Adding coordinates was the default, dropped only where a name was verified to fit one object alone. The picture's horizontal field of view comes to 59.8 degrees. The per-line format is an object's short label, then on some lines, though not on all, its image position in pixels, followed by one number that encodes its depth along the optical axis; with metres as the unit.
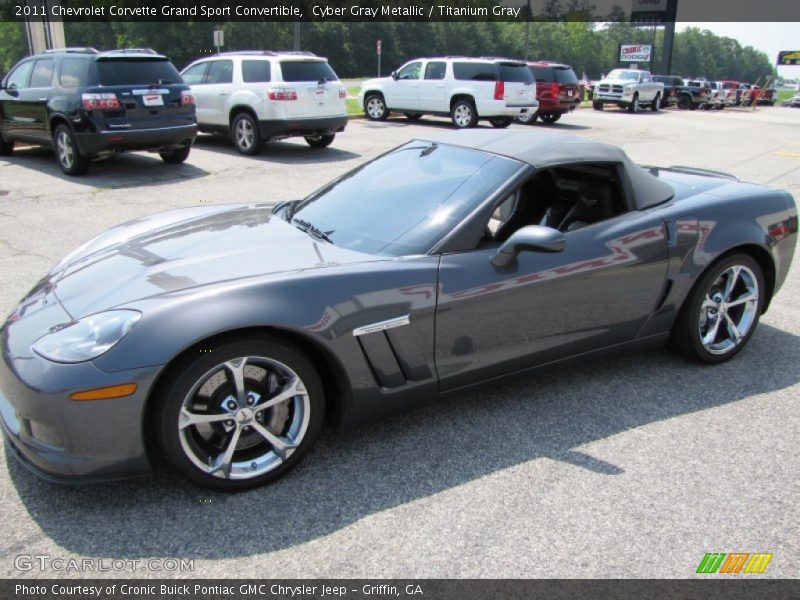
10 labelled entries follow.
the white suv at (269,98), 11.89
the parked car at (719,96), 38.82
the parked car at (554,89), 21.05
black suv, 9.48
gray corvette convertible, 2.57
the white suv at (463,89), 17.72
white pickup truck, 28.70
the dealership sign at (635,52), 54.88
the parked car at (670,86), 35.53
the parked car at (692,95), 36.38
